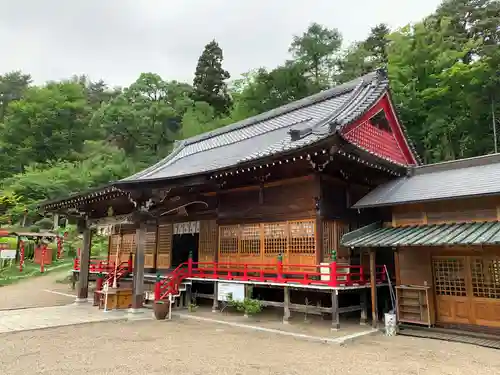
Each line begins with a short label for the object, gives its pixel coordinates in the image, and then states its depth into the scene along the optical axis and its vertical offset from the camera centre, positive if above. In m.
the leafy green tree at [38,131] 38.72 +12.39
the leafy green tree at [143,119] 39.38 +13.93
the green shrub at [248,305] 11.19 -1.64
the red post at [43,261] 24.71 -0.88
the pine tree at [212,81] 46.62 +21.70
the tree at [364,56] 36.60 +20.29
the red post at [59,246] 28.58 +0.16
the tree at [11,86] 55.25 +24.87
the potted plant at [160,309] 11.48 -1.82
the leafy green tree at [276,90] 37.62 +16.35
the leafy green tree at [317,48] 40.44 +22.04
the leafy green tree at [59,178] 31.52 +6.16
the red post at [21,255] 24.65 -0.52
